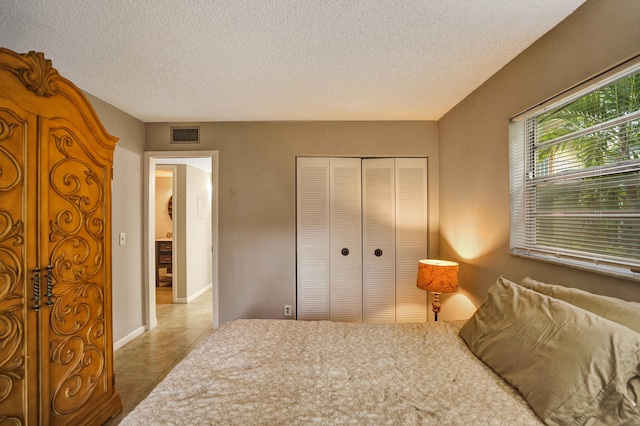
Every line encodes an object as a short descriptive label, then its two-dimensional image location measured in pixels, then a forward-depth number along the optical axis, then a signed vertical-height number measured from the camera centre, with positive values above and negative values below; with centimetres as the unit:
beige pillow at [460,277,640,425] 85 -54
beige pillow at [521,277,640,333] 99 -37
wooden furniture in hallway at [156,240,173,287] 509 -72
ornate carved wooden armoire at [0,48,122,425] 124 -18
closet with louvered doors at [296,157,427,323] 305 -28
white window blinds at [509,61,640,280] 120 +19
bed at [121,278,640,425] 90 -71
